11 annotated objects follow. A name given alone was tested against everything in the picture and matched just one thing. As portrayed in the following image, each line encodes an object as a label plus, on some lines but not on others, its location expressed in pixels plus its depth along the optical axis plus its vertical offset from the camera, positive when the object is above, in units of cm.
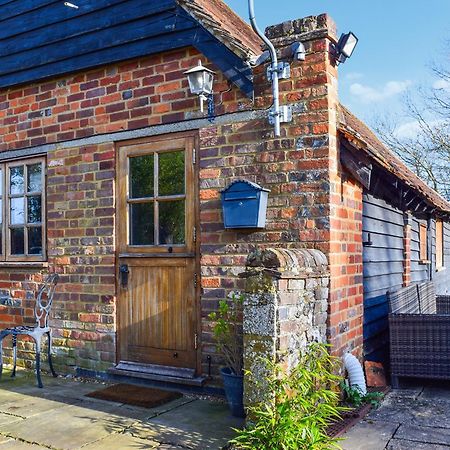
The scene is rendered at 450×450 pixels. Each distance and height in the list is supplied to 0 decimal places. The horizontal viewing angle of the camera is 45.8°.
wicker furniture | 498 -90
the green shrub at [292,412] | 307 -99
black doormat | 450 -127
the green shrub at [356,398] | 436 -122
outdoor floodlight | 435 +167
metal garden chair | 520 -75
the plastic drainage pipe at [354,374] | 447 -105
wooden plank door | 498 -1
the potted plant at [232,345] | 409 -78
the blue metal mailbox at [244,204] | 440 +39
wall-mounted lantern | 465 +150
